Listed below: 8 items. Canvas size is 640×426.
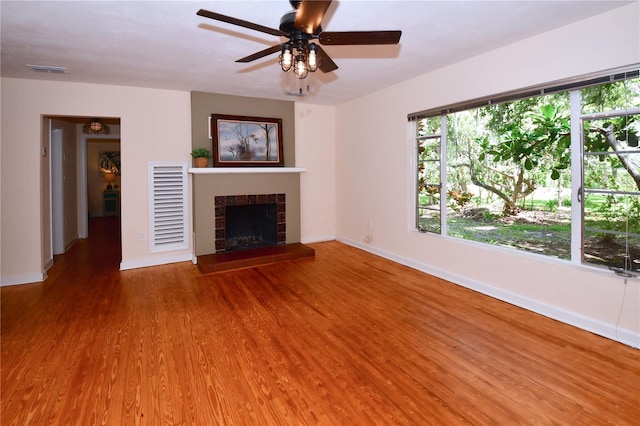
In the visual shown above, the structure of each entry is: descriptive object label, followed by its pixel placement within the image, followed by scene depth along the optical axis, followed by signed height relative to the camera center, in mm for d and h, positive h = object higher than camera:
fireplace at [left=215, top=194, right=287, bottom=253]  5242 -361
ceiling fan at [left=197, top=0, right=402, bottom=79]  1854 +1025
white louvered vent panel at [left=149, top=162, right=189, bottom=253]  4934 -93
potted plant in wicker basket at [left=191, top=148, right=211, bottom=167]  4914 +652
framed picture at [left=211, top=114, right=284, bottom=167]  5199 +947
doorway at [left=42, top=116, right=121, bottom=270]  4797 +336
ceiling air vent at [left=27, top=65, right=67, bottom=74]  3743 +1491
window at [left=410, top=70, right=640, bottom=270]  2717 +282
